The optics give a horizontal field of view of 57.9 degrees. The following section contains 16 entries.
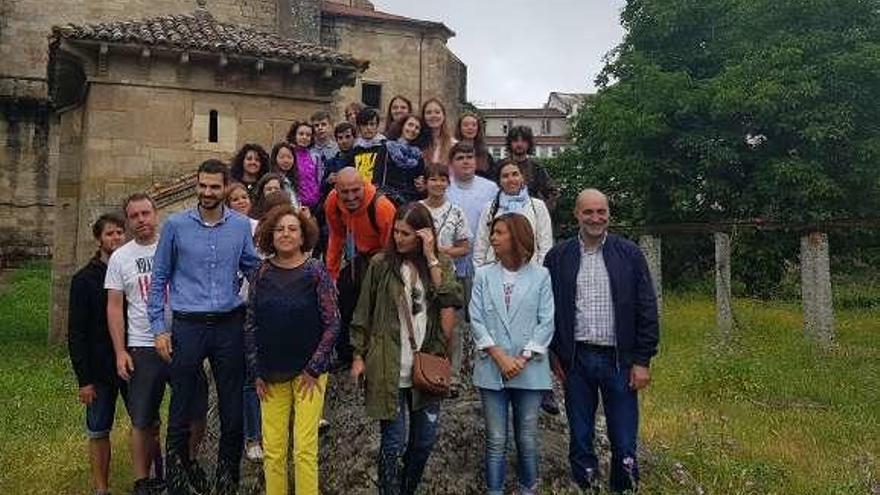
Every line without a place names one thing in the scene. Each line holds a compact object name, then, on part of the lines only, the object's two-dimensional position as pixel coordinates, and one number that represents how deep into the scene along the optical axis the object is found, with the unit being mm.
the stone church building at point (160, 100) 11477
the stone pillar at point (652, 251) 14540
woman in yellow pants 4484
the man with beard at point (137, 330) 5051
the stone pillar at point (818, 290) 12180
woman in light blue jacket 4750
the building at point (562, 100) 78062
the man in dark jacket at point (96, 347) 5215
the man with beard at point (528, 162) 6879
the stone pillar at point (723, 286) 13062
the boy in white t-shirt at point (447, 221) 5758
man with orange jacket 5316
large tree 19781
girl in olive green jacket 4605
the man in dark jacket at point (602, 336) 4910
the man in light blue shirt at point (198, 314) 4785
